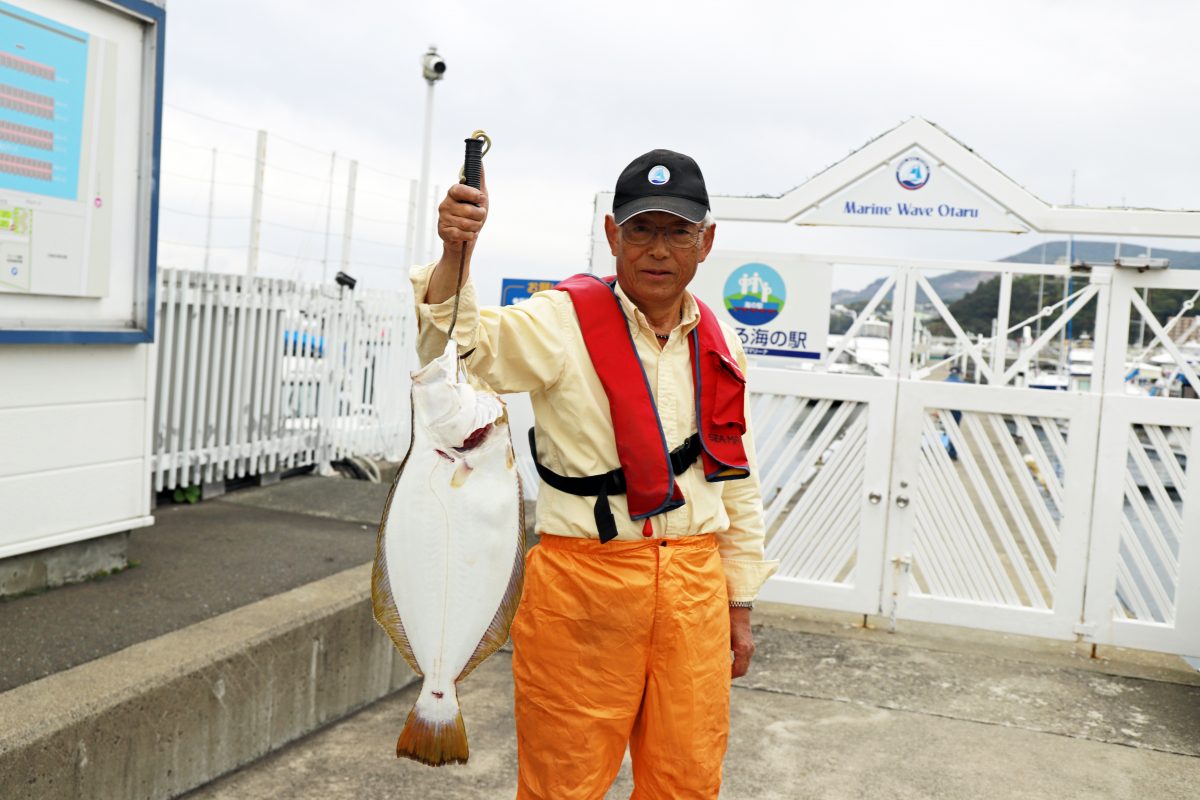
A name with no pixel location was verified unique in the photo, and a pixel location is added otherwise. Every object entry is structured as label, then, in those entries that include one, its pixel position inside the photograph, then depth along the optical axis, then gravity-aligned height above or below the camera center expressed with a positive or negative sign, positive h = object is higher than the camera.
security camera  8.68 +2.53
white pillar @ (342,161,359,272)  8.64 +1.14
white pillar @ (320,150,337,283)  8.36 +1.23
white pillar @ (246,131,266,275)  7.66 +1.04
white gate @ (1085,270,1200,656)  5.34 -0.39
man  2.35 -0.33
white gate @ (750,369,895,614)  5.75 -0.51
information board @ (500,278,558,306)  6.68 +0.52
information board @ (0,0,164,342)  4.05 +0.73
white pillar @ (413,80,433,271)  9.77 +1.61
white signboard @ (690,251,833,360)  5.73 +0.49
